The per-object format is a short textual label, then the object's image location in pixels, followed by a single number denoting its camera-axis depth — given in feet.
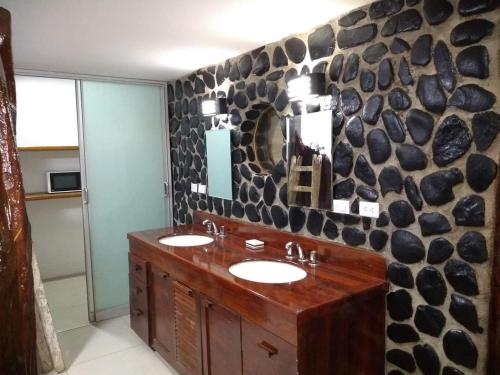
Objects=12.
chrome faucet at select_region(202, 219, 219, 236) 9.81
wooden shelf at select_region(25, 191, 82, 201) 13.12
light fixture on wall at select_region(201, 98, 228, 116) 9.52
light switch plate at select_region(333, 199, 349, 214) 6.61
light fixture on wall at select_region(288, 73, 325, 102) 6.75
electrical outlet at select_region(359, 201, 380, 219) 6.12
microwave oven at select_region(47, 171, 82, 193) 13.73
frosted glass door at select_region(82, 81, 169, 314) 11.35
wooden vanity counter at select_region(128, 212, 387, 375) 5.13
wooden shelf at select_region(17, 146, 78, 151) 12.94
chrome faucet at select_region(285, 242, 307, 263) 7.15
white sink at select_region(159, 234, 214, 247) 9.55
